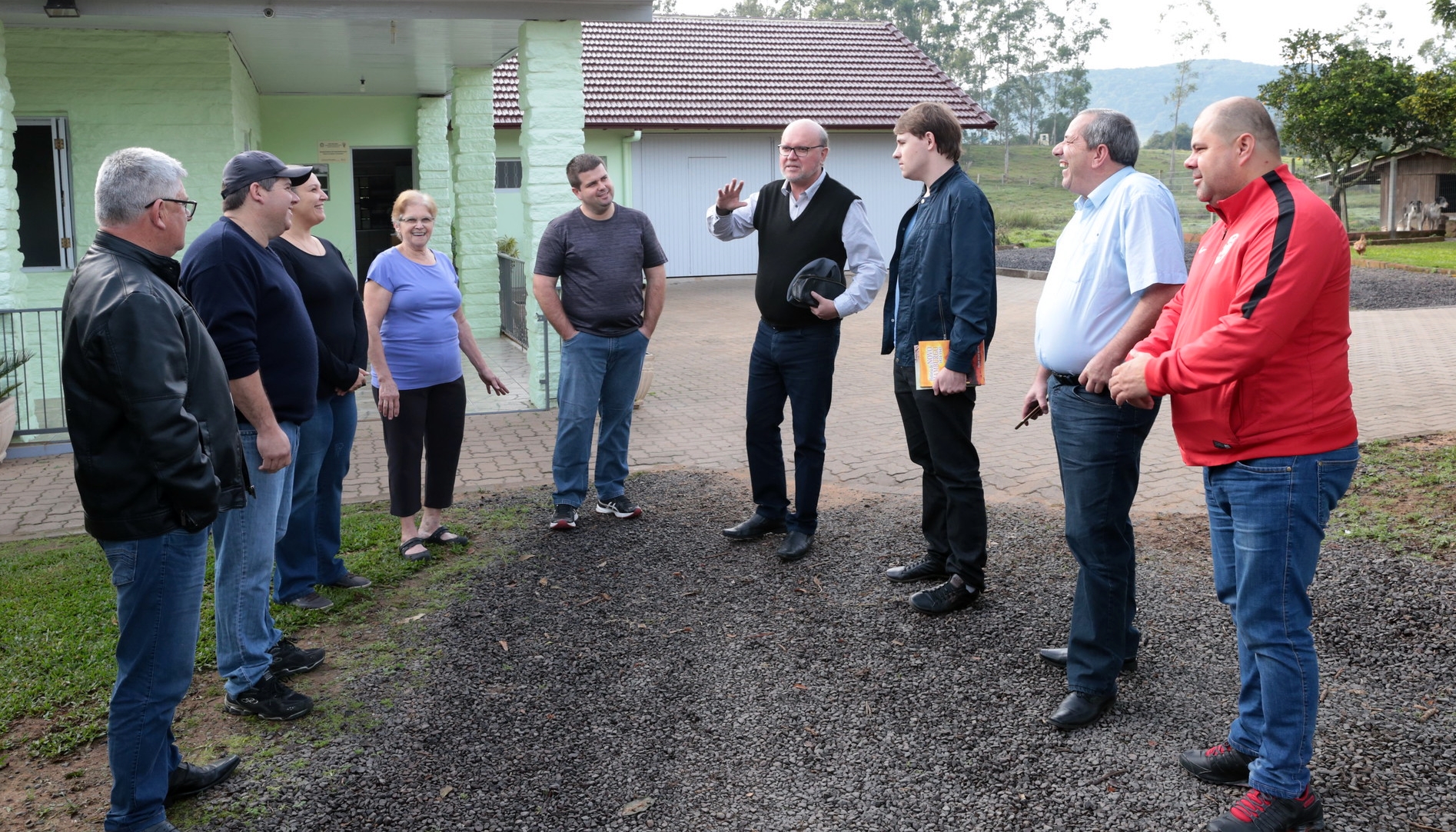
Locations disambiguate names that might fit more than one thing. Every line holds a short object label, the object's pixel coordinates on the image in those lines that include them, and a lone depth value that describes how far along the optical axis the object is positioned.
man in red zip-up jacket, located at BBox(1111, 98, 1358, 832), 3.20
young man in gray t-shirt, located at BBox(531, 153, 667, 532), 6.49
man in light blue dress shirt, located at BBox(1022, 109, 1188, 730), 3.90
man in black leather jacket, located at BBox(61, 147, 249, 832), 3.15
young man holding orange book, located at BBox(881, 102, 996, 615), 4.88
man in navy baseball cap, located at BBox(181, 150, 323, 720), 4.07
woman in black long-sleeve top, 5.03
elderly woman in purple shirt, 5.86
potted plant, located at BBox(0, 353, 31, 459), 8.57
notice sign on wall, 15.72
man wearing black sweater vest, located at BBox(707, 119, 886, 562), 5.83
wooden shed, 33.94
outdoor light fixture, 8.90
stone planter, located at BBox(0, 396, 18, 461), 8.62
